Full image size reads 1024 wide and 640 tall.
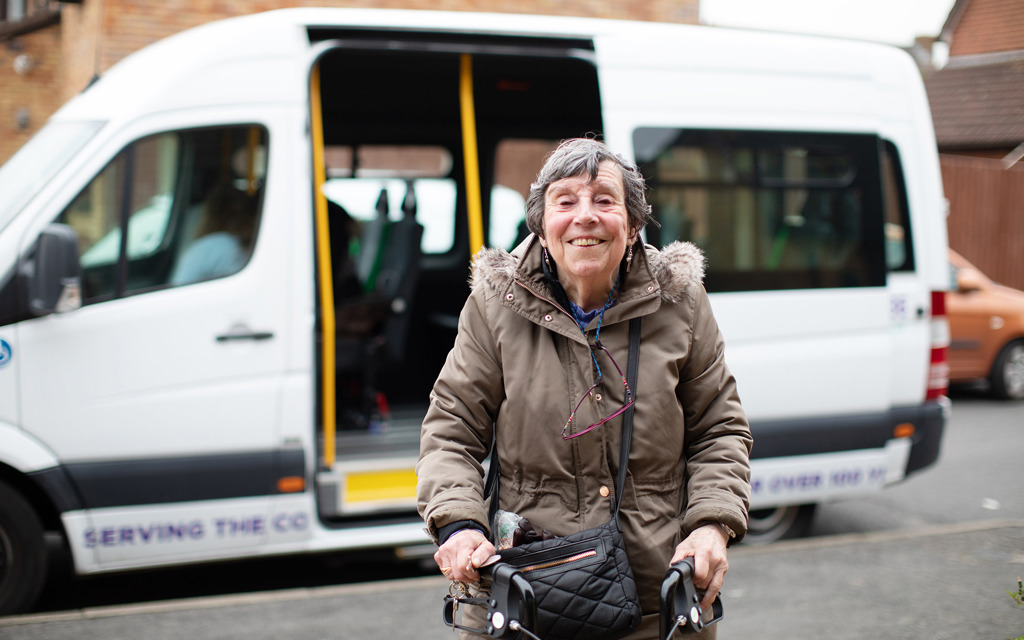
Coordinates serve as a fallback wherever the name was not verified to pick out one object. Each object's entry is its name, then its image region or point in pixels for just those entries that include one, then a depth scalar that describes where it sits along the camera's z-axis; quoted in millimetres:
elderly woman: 2076
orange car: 10203
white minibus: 3936
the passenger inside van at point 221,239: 4184
